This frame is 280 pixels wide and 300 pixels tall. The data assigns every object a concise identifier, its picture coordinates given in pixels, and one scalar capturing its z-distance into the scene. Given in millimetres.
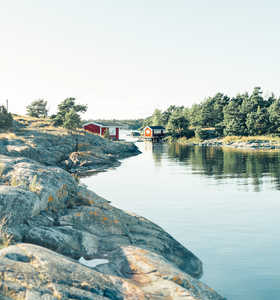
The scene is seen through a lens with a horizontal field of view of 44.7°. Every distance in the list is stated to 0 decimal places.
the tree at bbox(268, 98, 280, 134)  99938
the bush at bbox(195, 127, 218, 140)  118188
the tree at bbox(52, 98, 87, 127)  83200
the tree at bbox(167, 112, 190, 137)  126500
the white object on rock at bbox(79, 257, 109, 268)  9334
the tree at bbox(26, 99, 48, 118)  103250
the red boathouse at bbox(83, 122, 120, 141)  105750
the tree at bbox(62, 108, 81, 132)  75744
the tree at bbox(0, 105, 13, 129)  59431
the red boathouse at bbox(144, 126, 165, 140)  138250
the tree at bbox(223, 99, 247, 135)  108188
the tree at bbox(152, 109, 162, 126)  165025
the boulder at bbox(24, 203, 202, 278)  9555
